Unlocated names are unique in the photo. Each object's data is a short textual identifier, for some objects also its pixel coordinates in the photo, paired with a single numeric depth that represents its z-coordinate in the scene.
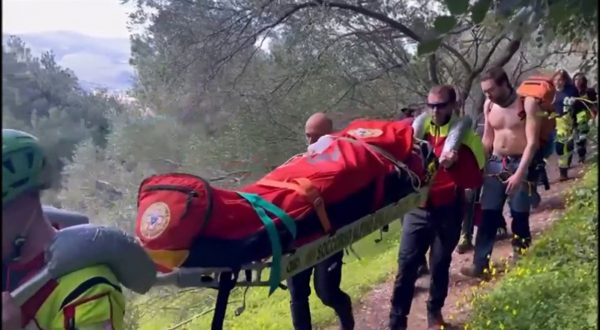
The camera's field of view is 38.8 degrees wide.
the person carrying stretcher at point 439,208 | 5.43
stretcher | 3.47
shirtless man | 6.05
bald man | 5.40
